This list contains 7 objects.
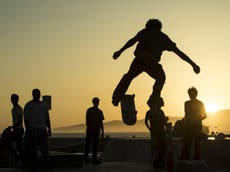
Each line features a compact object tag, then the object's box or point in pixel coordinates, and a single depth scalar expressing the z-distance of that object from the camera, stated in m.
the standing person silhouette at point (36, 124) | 11.26
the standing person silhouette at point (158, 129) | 11.21
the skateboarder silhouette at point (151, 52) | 9.84
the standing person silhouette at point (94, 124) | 13.91
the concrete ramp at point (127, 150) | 16.34
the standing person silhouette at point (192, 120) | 11.72
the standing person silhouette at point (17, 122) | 12.45
